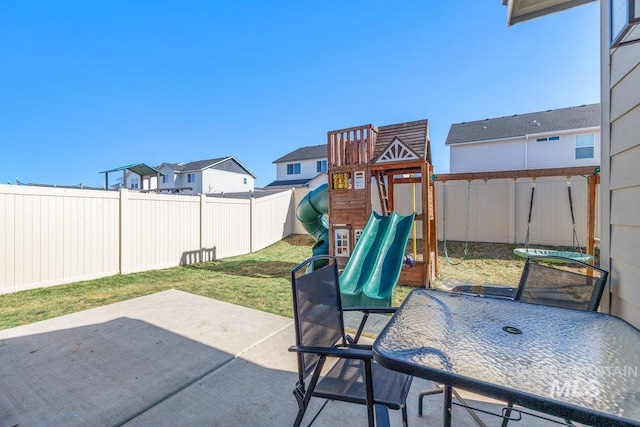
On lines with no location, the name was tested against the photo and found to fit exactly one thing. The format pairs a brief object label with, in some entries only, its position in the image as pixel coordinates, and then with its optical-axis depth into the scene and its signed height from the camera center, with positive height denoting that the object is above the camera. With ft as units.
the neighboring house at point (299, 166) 71.00 +11.89
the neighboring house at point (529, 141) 40.99 +11.25
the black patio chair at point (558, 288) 5.85 -1.70
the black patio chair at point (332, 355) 4.33 -2.69
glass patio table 2.88 -1.93
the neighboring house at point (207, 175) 77.77 +10.30
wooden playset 17.26 +2.40
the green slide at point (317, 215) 22.12 -0.35
